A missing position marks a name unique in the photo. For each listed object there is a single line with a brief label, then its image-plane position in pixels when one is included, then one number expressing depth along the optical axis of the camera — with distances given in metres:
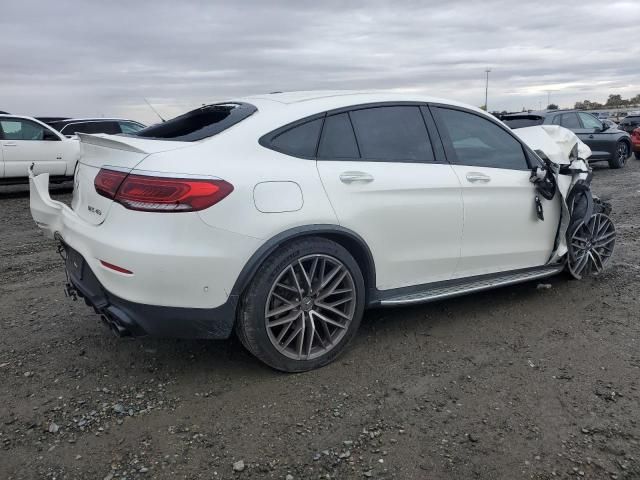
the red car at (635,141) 16.34
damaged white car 2.92
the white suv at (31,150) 11.62
